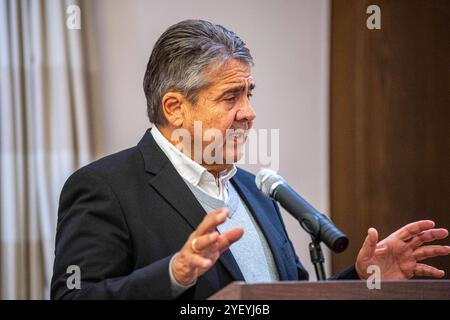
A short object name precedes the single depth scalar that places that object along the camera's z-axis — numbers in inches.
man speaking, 139.3
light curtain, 169.4
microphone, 132.3
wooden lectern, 130.1
